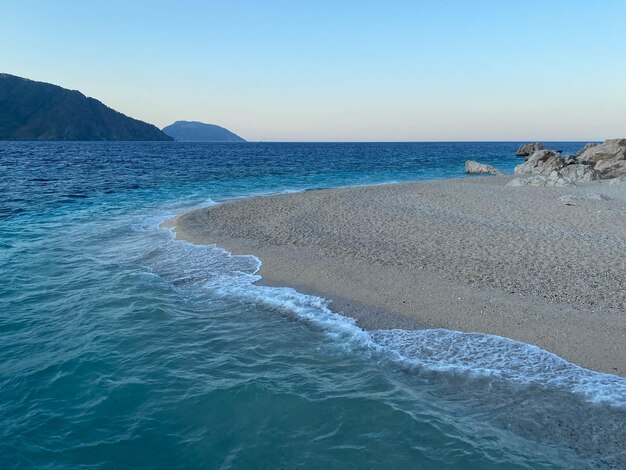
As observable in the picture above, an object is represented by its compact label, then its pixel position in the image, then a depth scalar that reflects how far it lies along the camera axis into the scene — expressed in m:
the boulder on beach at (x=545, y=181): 32.09
